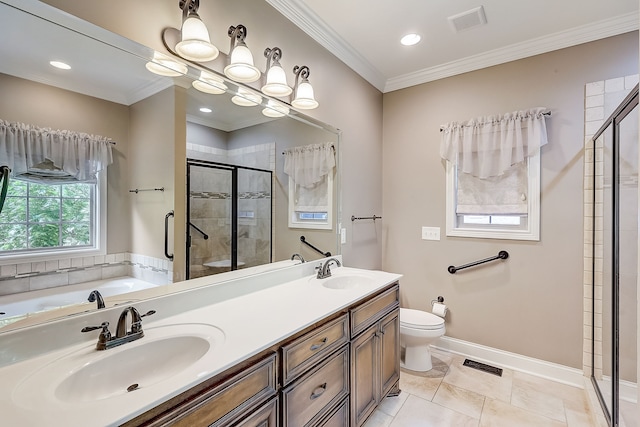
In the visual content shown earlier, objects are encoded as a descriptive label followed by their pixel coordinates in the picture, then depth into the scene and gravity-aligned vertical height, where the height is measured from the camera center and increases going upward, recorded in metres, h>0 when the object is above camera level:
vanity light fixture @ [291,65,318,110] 1.97 +0.80
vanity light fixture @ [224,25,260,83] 1.52 +0.79
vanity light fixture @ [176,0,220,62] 1.32 +0.78
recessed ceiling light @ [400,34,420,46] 2.28 +1.35
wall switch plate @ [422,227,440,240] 2.80 -0.19
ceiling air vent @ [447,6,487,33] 1.99 +1.34
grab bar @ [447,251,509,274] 2.50 -0.42
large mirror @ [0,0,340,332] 1.01 +0.27
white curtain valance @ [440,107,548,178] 2.33 +0.59
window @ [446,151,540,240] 2.38 +0.08
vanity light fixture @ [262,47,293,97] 1.76 +0.80
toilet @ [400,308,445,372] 2.30 -0.95
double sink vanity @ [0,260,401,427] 0.78 -0.48
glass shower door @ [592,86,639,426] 1.62 -0.31
